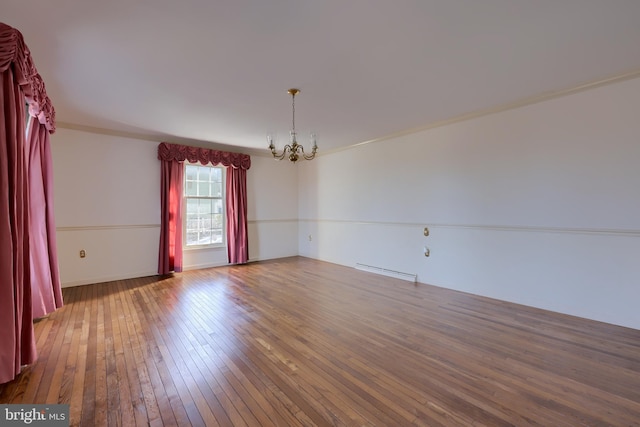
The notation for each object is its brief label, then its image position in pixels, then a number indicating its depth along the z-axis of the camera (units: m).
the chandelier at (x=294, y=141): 2.97
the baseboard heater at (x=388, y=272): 4.51
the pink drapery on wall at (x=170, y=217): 4.95
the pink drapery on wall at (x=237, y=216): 5.83
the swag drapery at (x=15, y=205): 1.80
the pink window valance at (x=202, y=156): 4.95
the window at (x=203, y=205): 5.43
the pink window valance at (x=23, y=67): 1.73
